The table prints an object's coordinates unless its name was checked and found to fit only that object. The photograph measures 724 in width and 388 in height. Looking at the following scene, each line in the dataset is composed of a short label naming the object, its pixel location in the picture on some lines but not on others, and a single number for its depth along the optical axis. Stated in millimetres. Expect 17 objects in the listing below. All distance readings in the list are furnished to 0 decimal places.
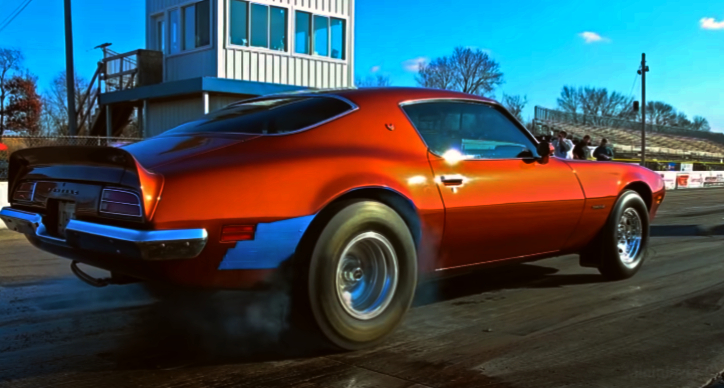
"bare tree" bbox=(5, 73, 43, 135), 32312
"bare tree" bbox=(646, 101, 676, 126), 90438
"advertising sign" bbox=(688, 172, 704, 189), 25181
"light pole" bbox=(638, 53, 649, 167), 36219
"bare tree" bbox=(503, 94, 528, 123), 60062
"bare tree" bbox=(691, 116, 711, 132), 88706
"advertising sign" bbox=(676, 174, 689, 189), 24250
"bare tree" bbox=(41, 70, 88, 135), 34875
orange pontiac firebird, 2721
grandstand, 48453
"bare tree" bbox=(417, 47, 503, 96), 57156
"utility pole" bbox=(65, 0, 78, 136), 15380
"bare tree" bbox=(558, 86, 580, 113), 85625
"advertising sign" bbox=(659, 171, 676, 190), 23316
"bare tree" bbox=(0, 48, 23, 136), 31078
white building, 15453
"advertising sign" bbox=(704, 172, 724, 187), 26547
